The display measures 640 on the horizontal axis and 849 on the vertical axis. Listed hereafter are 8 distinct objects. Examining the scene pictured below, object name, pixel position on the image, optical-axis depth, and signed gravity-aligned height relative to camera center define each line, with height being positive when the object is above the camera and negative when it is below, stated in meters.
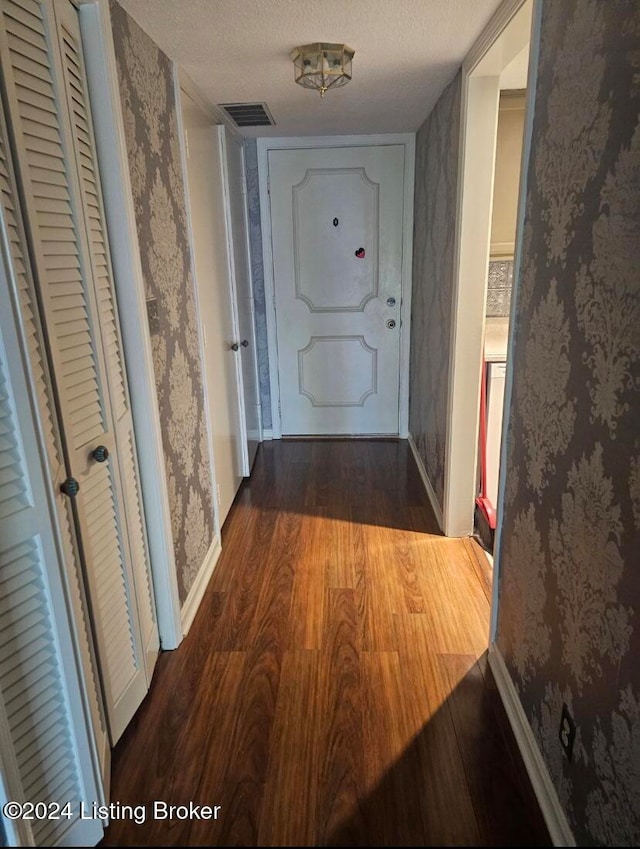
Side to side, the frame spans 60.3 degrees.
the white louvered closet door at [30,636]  1.03 -0.70
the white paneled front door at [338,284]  3.61 -0.14
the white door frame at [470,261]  1.99 +0.00
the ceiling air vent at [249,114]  2.71 +0.76
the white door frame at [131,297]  1.42 -0.08
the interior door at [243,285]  3.18 -0.11
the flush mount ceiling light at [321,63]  1.90 +0.68
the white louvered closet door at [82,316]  1.12 -0.11
